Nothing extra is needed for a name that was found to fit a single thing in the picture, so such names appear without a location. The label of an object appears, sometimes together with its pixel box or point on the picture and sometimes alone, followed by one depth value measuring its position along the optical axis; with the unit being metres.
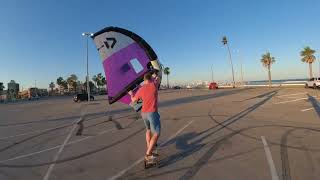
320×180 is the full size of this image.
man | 3.03
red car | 33.78
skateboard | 2.89
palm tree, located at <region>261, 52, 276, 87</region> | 38.21
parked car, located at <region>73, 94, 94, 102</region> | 21.61
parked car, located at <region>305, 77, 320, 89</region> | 21.56
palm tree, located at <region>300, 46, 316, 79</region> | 35.14
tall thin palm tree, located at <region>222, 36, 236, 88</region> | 40.54
